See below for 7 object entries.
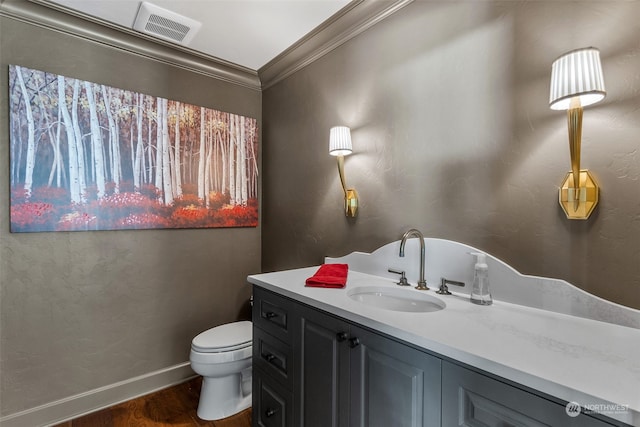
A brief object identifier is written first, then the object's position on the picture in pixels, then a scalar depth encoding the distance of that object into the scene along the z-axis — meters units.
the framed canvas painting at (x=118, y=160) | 1.67
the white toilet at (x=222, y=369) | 1.75
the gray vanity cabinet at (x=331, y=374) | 0.85
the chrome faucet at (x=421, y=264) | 1.33
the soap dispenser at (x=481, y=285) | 1.13
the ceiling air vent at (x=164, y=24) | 1.75
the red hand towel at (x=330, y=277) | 1.38
